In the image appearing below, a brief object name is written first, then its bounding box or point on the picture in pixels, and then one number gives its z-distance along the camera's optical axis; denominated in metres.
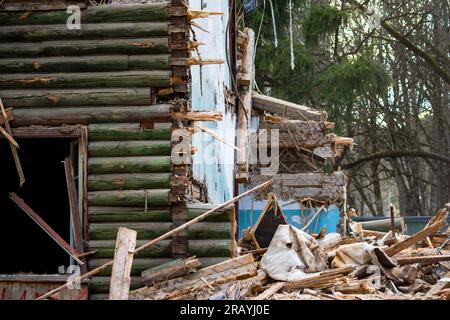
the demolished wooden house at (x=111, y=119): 10.67
